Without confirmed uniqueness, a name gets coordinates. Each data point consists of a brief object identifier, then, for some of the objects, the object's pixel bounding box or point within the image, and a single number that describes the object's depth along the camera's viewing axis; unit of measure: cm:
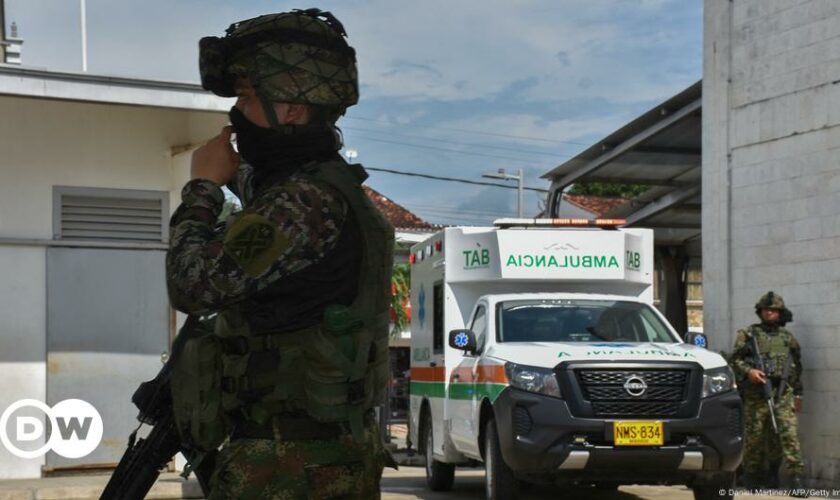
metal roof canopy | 1619
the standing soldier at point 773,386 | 1256
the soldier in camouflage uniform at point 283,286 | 299
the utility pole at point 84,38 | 1321
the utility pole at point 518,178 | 4304
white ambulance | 955
